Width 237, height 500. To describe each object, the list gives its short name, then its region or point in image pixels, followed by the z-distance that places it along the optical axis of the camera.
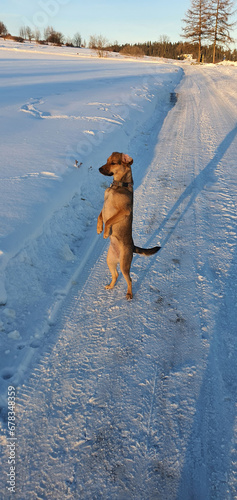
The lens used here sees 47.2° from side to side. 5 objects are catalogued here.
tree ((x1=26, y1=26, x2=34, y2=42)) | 49.25
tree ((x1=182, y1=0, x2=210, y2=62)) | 38.62
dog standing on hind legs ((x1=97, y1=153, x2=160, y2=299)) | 2.99
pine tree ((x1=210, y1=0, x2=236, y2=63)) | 37.16
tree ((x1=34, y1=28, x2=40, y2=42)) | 48.66
